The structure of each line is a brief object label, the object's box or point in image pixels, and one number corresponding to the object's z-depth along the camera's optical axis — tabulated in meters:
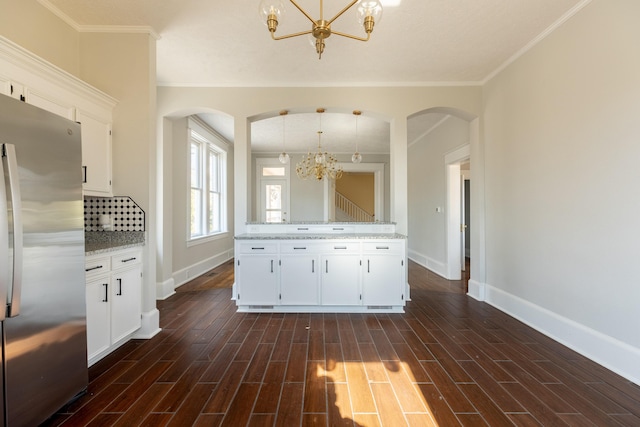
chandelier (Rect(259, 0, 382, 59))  1.64
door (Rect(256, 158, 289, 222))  8.04
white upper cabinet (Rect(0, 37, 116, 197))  1.85
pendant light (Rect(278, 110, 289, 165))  5.25
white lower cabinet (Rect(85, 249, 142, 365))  2.11
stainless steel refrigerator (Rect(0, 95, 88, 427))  1.35
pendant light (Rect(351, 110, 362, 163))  5.09
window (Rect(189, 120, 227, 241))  5.28
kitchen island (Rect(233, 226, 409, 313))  3.37
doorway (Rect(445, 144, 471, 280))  5.02
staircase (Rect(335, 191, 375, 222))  9.42
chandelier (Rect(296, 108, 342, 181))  5.67
